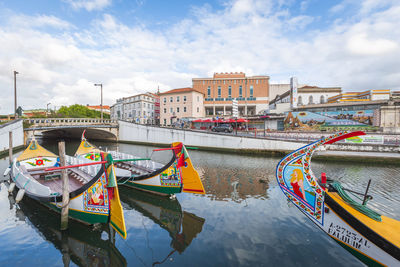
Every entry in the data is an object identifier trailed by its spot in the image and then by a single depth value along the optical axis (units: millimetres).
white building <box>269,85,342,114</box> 38250
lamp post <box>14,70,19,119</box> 26391
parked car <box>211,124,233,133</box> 31062
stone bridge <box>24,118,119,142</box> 29578
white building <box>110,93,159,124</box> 59072
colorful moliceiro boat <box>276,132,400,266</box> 5027
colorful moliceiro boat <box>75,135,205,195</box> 11086
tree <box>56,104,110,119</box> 66062
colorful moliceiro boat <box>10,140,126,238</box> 7387
